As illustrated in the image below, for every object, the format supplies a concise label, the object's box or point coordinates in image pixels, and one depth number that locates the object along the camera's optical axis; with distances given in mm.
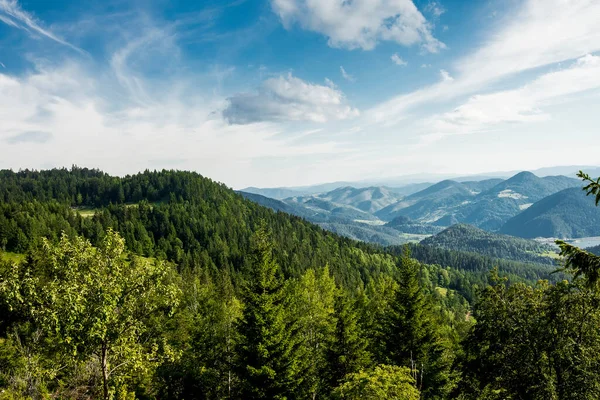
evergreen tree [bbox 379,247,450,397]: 39281
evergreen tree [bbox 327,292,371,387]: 40719
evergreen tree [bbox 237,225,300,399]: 32344
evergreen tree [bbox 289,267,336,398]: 36344
